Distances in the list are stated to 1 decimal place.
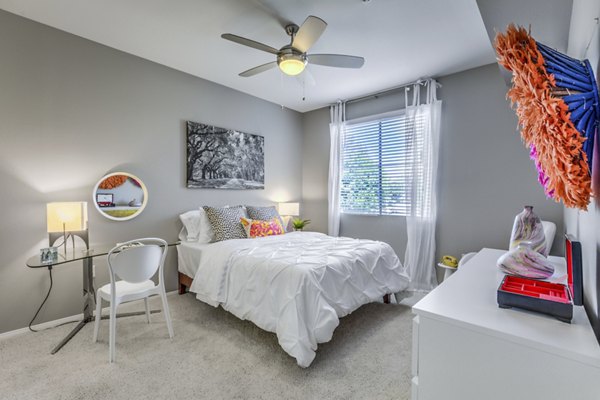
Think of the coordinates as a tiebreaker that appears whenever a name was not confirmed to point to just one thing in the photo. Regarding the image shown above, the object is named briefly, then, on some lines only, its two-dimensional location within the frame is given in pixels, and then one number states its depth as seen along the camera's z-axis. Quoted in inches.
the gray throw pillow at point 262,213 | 144.6
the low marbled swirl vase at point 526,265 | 45.4
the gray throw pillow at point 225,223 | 125.2
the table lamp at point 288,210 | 175.3
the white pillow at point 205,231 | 126.1
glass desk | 90.5
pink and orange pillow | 131.8
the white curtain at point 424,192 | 137.1
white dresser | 27.7
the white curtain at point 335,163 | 175.3
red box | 33.5
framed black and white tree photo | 140.3
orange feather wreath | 25.5
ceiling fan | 79.6
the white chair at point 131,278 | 80.4
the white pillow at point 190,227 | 131.3
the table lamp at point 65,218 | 91.2
